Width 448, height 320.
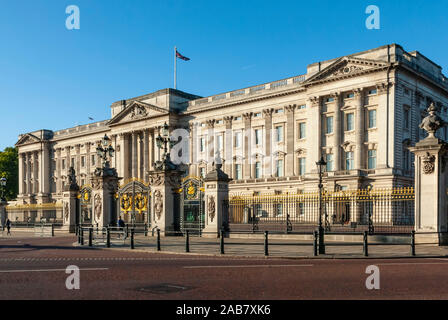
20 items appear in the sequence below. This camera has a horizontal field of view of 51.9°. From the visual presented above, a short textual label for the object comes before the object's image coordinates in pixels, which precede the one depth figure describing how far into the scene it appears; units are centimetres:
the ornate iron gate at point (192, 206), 2645
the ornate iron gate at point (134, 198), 2880
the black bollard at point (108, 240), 2206
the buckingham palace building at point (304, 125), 5181
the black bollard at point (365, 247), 1642
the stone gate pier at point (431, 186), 1966
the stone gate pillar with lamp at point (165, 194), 2662
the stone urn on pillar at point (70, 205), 3528
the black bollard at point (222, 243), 1762
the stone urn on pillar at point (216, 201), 2523
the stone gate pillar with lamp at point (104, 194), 3102
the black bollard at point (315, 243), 1660
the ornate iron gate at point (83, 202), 3372
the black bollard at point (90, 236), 2258
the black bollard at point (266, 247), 1692
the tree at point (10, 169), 11319
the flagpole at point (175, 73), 7318
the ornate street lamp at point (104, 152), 3054
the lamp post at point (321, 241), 1714
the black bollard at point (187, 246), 1852
